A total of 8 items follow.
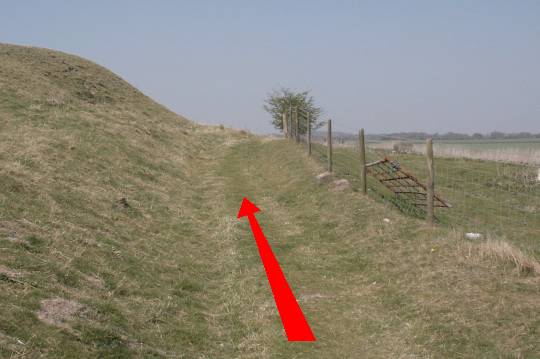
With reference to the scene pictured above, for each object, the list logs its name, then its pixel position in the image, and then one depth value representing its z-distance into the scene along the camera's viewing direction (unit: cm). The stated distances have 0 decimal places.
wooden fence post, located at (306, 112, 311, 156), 1989
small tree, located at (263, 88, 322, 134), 4606
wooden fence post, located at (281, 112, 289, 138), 2922
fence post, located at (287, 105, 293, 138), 2567
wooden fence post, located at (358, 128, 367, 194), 1389
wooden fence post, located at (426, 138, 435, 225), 1041
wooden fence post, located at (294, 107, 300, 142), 2347
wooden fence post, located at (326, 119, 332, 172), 1642
